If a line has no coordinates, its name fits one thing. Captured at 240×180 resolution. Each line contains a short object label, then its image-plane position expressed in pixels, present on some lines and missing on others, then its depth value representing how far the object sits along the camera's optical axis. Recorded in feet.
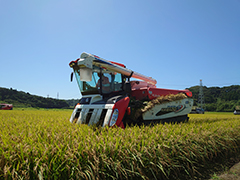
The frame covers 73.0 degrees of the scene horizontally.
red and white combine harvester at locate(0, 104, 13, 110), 95.25
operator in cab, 17.80
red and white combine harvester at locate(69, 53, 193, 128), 15.21
